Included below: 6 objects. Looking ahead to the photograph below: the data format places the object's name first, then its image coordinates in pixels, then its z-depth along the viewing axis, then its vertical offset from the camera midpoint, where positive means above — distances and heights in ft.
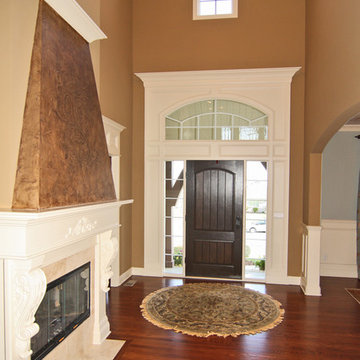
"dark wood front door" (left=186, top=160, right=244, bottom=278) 16.66 -2.24
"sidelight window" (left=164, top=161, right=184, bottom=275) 17.20 -2.24
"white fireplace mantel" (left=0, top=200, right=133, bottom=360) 5.97 -1.87
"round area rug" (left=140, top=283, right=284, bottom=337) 11.03 -5.44
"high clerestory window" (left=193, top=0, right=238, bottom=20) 16.42 +9.17
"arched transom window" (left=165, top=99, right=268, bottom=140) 16.51 +3.01
